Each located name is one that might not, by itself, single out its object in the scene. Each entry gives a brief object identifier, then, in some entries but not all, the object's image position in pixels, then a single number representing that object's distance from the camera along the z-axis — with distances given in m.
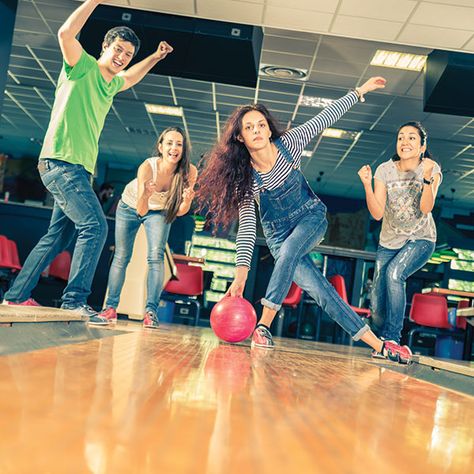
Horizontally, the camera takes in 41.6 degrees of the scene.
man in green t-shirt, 3.12
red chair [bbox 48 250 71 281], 7.75
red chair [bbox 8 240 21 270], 7.10
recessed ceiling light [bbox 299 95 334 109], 10.05
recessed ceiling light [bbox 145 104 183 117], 11.49
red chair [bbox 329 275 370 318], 6.64
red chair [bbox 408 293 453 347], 7.33
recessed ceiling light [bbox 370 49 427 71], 8.09
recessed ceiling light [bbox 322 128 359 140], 11.70
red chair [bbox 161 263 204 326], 7.16
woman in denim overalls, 2.95
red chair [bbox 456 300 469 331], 7.53
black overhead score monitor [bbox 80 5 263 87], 7.00
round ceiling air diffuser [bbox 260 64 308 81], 9.02
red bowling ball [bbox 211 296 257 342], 2.78
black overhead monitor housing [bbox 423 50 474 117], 7.11
